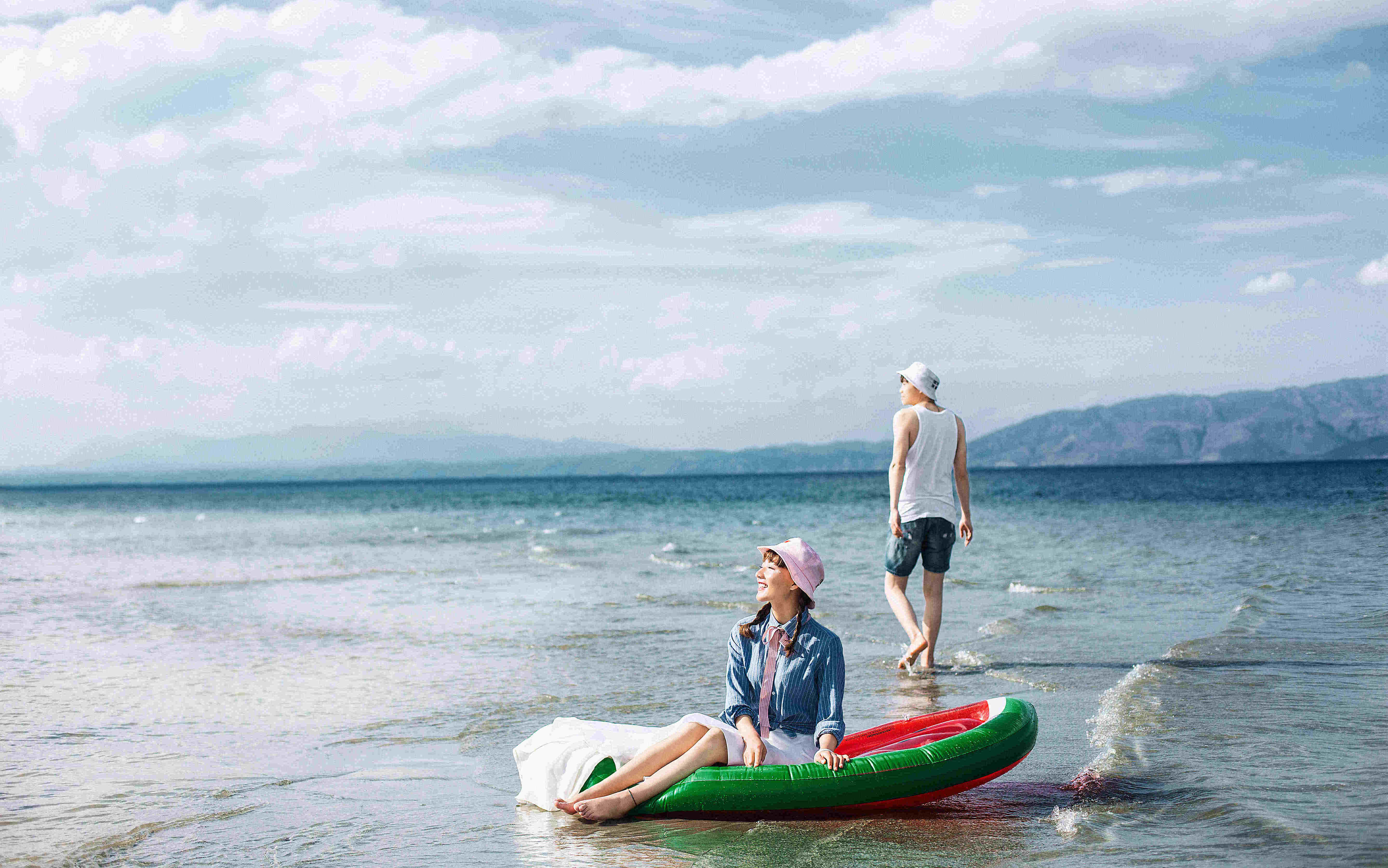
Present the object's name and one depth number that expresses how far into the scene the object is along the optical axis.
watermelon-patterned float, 4.74
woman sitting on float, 4.82
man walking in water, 8.02
